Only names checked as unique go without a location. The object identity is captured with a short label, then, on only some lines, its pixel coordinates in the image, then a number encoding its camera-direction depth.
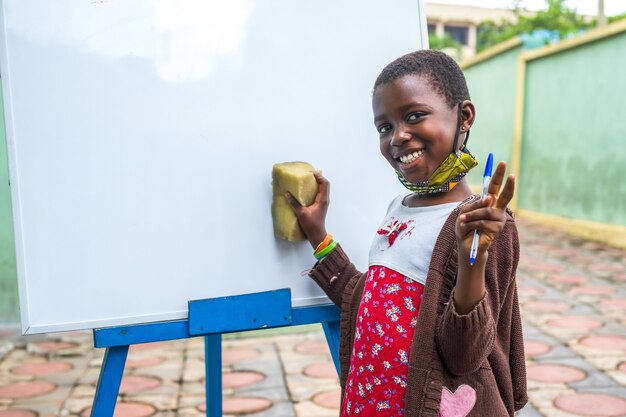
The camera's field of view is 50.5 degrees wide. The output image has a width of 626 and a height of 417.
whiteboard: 1.30
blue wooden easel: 1.32
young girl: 1.09
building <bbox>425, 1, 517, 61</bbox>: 25.02
